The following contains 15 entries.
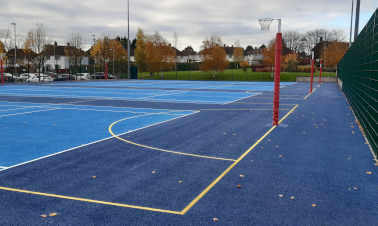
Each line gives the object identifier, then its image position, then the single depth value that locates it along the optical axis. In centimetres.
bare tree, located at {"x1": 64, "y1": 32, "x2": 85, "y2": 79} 5638
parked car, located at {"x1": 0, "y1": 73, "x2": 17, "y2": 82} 4776
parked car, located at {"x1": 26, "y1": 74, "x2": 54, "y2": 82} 5146
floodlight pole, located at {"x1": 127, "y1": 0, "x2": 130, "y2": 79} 5811
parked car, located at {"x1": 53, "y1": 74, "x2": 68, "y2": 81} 5388
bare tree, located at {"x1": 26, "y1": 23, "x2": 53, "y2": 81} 5003
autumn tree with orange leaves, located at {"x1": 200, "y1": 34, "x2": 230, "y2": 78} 6378
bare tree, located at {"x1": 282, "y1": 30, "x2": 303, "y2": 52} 11306
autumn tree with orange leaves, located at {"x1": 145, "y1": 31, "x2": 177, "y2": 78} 6869
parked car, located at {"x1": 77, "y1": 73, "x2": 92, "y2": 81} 5886
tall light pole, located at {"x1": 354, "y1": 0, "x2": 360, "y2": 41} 2457
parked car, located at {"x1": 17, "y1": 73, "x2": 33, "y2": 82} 4987
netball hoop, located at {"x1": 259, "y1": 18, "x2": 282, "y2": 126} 1251
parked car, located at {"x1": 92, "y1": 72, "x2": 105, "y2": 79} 6163
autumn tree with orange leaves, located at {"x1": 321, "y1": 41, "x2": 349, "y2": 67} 6554
